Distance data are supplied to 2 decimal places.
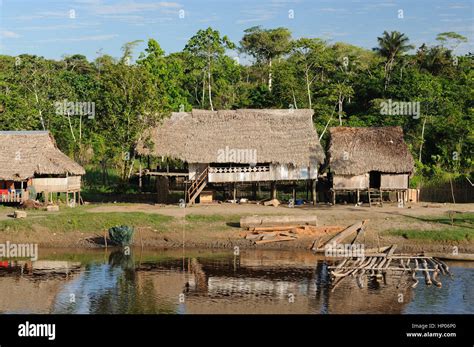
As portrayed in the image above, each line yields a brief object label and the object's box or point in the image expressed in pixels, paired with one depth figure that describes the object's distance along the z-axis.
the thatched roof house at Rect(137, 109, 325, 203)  40.22
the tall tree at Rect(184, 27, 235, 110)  56.97
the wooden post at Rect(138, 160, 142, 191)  43.11
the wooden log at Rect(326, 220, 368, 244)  33.03
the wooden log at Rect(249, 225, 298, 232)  34.09
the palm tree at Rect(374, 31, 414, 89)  60.63
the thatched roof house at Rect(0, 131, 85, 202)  39.06
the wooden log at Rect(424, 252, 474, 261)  30.77
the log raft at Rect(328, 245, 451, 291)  27.45
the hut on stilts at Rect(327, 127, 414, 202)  40.12
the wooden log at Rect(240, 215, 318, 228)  34.31
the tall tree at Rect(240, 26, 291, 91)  69.88
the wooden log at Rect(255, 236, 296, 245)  33.59
